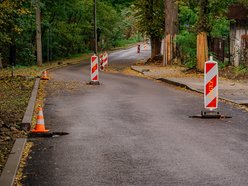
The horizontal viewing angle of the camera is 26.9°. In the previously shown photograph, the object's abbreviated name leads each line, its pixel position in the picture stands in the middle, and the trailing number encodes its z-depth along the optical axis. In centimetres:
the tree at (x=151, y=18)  3875
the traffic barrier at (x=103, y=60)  3464
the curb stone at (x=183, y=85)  1477
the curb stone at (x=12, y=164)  648
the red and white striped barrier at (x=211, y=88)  1236
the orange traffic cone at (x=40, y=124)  1001
